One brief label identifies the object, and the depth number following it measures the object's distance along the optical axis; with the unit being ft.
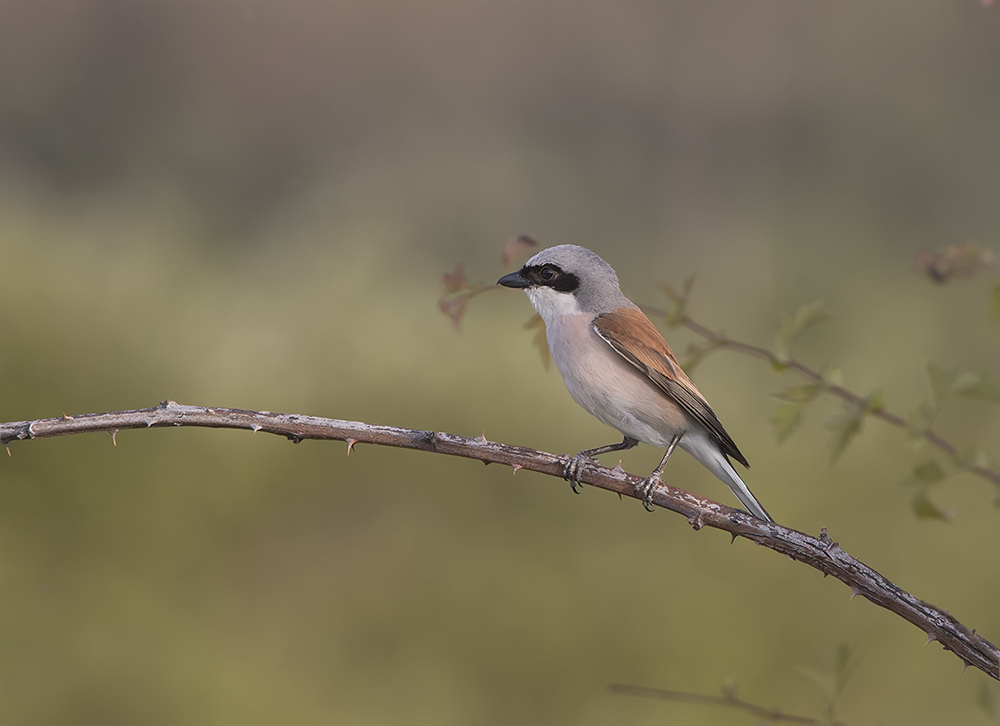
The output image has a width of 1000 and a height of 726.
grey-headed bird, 24.34
